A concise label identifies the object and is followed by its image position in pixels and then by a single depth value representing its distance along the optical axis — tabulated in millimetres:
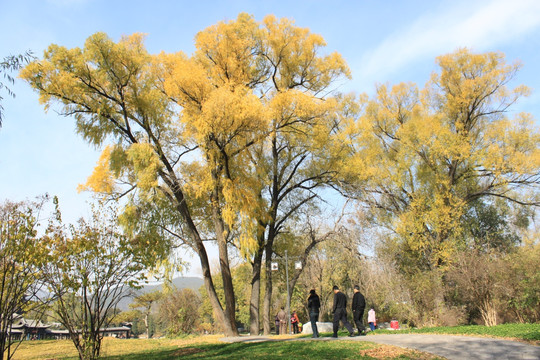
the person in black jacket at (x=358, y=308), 11578
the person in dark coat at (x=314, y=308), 11672
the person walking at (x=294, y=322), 21828
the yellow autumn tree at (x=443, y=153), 22641
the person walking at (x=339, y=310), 11250
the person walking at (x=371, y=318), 17312
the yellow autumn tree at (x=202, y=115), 13938
